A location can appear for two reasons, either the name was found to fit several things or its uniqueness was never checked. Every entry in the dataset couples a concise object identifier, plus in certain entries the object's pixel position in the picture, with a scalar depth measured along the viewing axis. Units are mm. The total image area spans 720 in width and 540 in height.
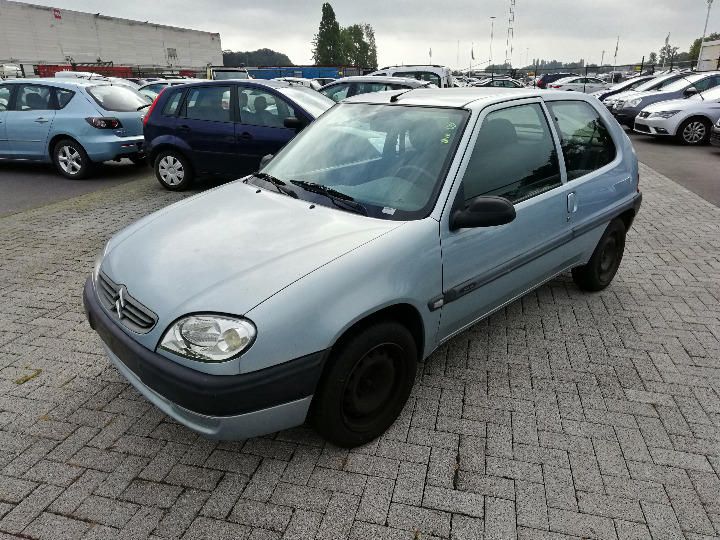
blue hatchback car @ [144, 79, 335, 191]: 7238
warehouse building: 52719
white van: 14078
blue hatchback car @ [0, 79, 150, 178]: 8438
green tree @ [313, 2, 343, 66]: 96875
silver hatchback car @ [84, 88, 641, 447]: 2129
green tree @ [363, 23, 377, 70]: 121750
